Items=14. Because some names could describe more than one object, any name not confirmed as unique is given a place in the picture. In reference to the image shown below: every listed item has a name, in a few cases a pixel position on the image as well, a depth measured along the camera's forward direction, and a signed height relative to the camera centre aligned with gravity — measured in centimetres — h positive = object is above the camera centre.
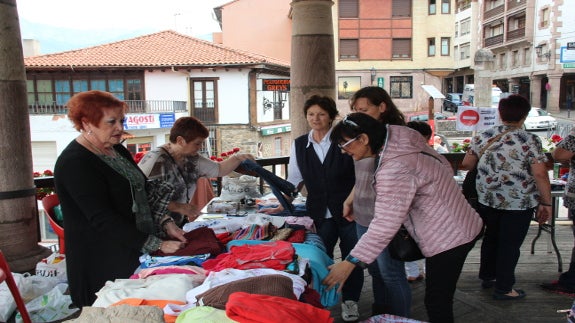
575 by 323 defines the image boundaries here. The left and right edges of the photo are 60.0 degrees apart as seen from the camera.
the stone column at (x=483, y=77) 1461 +77
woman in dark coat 254 -50
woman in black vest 357 -54
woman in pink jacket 238 -47
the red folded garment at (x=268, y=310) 168 -70
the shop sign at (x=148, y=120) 2755 -65
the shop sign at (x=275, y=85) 2917 +127
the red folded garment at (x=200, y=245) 268 -75
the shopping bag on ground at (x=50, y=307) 349 -138
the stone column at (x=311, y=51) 584 +65
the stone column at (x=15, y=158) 396 -38
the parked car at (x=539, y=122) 2752 -114
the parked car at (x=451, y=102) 4019 +8
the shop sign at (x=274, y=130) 2989 -146
